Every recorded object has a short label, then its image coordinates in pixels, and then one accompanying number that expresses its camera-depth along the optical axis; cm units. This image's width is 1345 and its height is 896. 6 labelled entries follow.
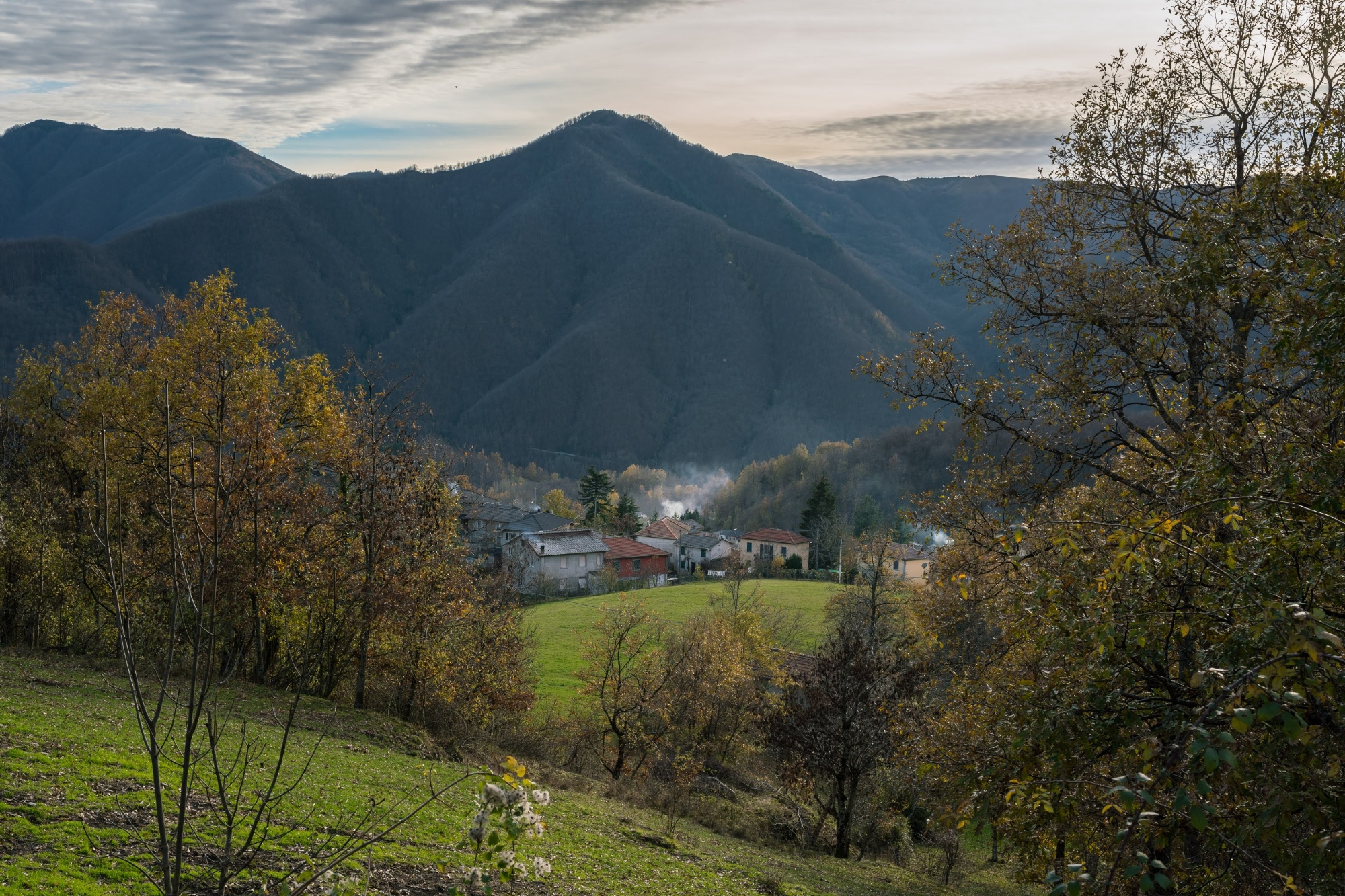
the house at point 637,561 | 10688
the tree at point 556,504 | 12888
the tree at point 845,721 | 2406
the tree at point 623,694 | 3416
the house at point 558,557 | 9375
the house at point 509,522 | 10162
